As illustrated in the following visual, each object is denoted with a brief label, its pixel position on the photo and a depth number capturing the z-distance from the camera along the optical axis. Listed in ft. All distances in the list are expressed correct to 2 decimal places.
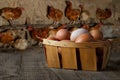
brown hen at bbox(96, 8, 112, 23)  7.38
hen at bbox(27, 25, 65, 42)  7.09
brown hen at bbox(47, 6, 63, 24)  7.15
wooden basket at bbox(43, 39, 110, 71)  4.31
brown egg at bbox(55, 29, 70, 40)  4.73
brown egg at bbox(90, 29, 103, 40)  4.67
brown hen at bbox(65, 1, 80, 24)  7.22
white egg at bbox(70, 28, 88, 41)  4.60
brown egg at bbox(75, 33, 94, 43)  4.38
